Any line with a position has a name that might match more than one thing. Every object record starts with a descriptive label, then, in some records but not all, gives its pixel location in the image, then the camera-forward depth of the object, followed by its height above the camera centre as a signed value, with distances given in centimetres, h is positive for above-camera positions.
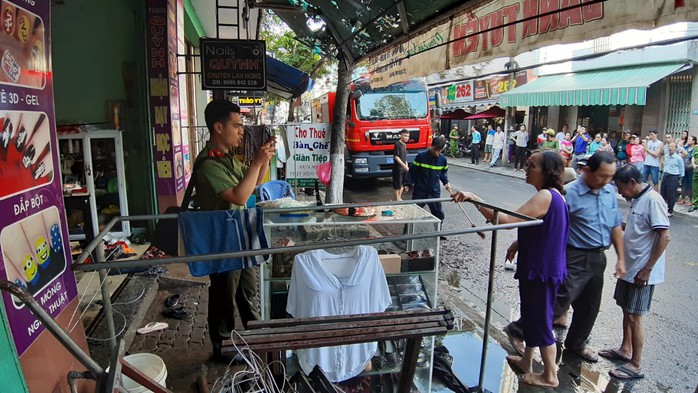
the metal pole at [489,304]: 264 -96
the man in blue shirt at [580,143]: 1589 +0
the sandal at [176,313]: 439 -170
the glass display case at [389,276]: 314 -96
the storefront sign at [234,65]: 672 +114
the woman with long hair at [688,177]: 1155 -87
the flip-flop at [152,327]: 404 -171
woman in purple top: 332 -81
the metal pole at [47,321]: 154 -63
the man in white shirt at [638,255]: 376 -94
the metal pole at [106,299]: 225 -82
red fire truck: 1303 +50
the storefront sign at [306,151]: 834 -19
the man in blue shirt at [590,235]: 390 -81
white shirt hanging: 280 -97
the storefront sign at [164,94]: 594 +62
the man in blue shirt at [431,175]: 801 -59
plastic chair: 621 -73
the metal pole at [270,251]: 190 -51
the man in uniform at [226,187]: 308 -33
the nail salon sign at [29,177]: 192 -18
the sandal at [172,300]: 461 -166
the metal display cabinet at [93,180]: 565 -54
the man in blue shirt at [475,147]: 2120 -24
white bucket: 282 -149
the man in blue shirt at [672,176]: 1045 -75
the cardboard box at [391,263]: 319 -86
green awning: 1420 +202
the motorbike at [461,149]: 2528 -41
